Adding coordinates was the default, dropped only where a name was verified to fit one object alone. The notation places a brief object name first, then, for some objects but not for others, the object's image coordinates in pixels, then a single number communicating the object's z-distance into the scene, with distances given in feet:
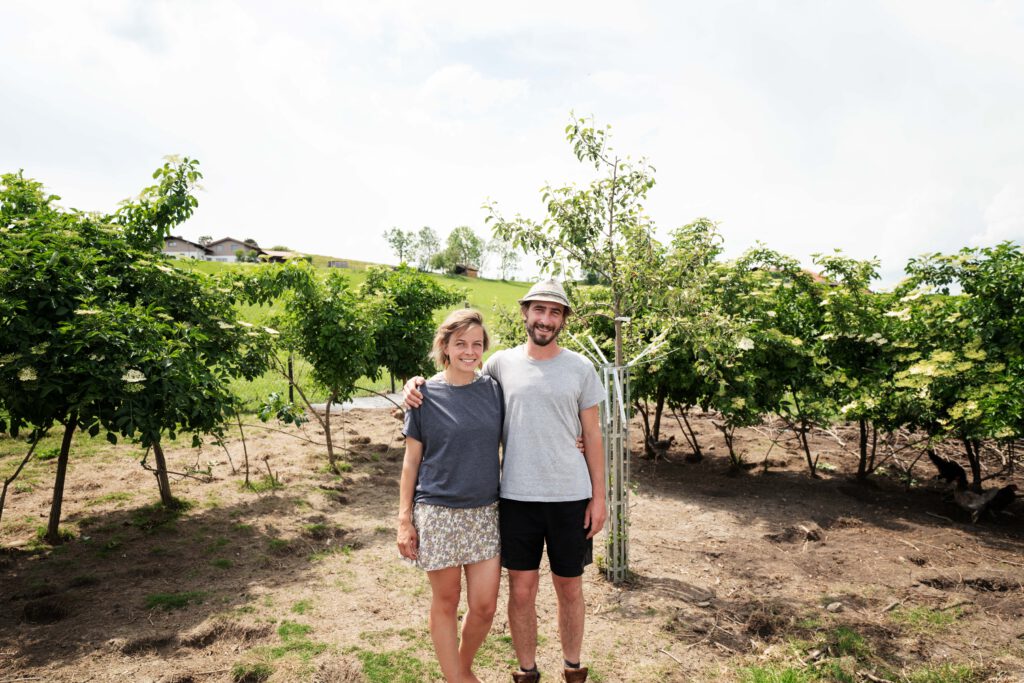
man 10.52
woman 10.09
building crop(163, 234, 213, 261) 255.91
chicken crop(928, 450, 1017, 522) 22.56
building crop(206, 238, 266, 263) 291.58
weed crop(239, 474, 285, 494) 24.45
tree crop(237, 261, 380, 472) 26.91
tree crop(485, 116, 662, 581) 16.83
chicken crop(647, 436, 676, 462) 31.89
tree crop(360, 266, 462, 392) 33.73
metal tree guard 15.61
